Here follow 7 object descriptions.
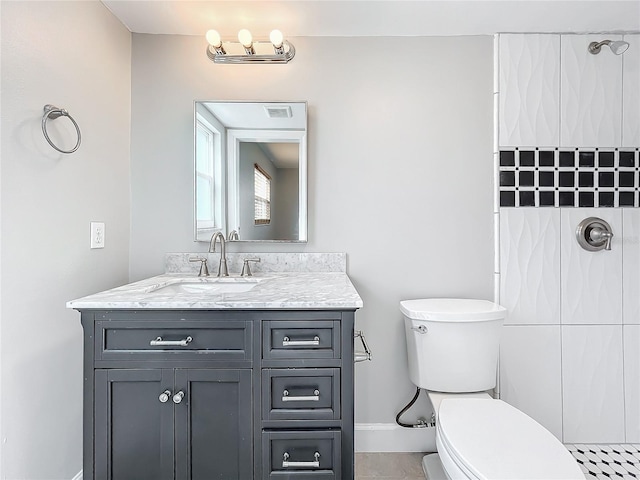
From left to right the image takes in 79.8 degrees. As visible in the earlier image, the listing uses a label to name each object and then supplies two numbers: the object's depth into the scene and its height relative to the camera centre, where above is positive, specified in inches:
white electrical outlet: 65.1 +1.3
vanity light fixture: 67.6 +35.6
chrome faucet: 72.8 -2.3
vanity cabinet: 49.9 -20.0
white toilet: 43.8 -24.6
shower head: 69.7 +36.3
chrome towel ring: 52.4 +17.9
